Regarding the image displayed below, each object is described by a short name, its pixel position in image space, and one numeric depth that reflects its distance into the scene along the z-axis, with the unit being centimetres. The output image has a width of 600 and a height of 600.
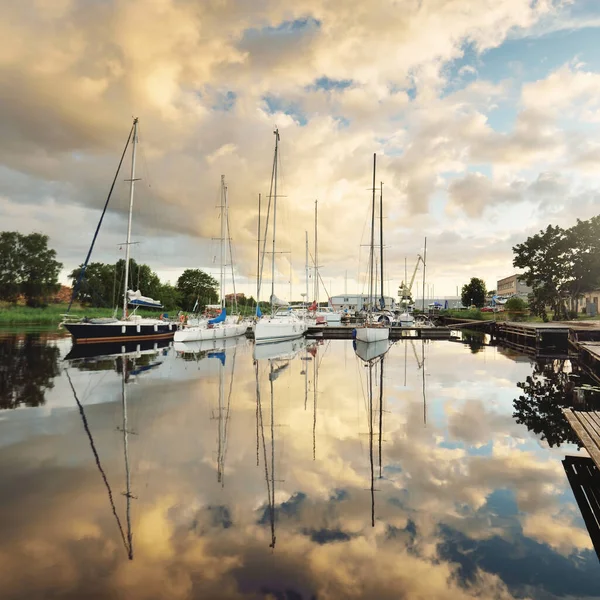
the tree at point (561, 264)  5626
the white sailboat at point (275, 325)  4109
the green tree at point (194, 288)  13625
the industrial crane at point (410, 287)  9653
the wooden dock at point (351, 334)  5369
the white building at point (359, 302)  12944
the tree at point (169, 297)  12271
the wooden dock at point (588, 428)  878
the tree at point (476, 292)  12246
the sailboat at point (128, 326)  3872
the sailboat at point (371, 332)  4091
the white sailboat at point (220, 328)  4255
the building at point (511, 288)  13294
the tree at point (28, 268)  9825
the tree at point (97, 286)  11562
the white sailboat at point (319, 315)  6825
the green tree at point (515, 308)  7366
